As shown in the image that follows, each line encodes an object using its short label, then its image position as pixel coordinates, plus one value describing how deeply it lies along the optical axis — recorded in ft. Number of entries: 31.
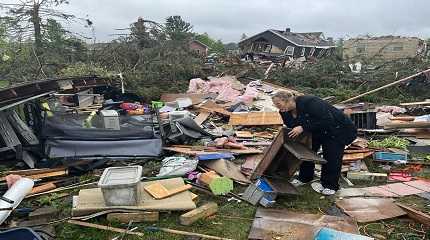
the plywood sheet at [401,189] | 18.75
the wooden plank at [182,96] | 43.85
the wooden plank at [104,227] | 14.37
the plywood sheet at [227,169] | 20.24
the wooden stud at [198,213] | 15.17
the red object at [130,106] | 34.54
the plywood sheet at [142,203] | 15.37
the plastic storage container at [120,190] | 15.23
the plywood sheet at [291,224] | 14.23
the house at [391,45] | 104.95
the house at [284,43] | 133.08
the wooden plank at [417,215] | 14.84
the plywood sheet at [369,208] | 15.93
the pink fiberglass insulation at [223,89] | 43.80
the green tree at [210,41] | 174.50
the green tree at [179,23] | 116.83
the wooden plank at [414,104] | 37.92
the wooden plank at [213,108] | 37.01
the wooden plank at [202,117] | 33.99
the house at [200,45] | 141.49
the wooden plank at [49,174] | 19.69
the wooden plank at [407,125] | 28.85
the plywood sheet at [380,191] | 18.42
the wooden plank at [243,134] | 29.34
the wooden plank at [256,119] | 32.42
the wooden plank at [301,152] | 15.88
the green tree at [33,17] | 60.39
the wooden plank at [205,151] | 23.85
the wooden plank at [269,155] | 17.19
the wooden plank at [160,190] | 16.78
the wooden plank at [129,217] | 15.11
